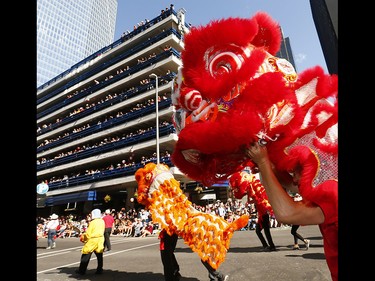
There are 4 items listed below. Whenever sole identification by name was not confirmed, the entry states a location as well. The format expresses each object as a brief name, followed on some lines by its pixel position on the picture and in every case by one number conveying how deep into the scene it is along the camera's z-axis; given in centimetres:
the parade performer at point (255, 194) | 746
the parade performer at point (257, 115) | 152
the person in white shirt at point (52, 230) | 1340
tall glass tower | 7269
